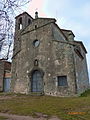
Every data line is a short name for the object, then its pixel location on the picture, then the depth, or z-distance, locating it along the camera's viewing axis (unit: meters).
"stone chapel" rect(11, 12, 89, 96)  11.01
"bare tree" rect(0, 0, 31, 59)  3.06
